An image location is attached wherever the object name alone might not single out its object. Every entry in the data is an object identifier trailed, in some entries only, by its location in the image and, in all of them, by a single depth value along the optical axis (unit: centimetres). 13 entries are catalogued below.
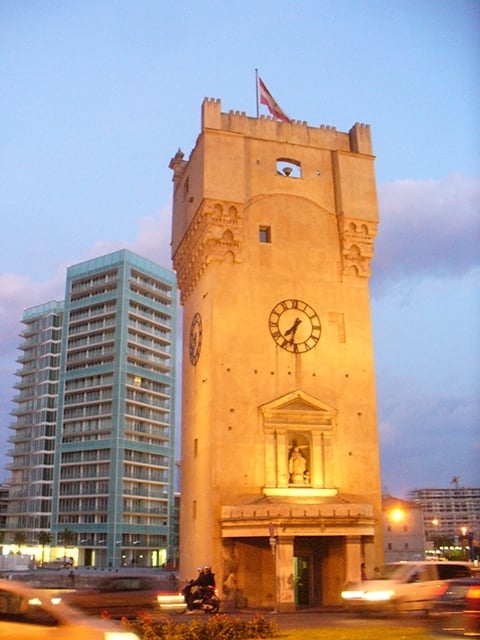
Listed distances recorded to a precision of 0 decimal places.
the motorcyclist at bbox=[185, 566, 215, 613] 2764
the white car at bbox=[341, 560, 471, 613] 2330
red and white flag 4150
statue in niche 3584
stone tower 3391
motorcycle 2744
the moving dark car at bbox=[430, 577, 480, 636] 2158
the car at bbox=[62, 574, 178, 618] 2378
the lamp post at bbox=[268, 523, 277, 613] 3141
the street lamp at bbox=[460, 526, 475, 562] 5105
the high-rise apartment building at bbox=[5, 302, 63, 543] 12044
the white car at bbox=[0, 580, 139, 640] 1159
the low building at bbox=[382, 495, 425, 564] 9848
